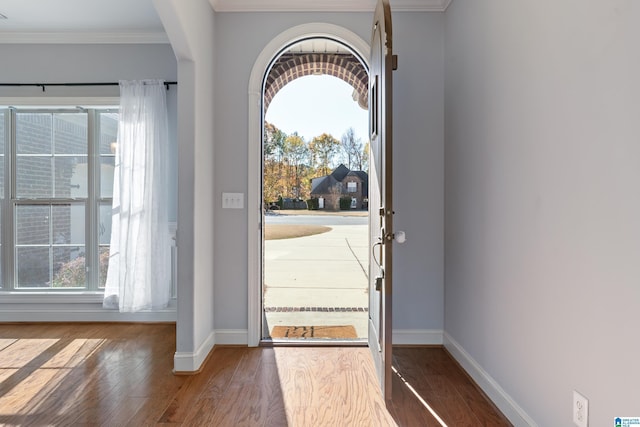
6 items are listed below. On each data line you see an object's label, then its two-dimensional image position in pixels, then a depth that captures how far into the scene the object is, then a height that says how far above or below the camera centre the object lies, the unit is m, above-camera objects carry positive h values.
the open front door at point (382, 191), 2.02 +0.15
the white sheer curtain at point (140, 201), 3.17 +0.14
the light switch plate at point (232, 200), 2.82 +0.12
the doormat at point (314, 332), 3.09 -1.06
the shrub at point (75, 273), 3.48 -0.57
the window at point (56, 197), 3.45 +0.19
